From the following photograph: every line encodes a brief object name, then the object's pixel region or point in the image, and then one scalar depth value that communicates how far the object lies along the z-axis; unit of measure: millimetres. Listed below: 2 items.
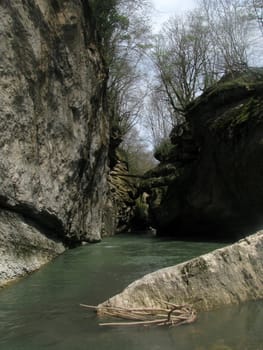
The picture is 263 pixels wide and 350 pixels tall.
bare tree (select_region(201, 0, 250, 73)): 20645
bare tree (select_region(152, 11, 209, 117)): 32031
